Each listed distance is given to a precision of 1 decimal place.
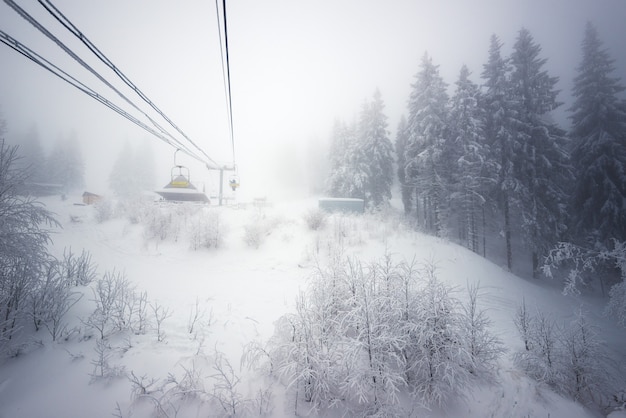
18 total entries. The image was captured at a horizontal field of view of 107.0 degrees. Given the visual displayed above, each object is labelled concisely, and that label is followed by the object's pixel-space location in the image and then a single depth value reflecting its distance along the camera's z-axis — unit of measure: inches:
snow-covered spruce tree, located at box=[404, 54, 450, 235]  700.7
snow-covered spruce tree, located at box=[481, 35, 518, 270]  608.7
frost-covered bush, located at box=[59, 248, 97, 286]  210.7
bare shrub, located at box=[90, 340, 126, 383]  127.6
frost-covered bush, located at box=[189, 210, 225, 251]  375.9
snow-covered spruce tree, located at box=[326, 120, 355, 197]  1040.8
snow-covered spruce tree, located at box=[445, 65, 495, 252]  655.1
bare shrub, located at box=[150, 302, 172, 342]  163.6
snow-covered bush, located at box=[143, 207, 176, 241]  404.1
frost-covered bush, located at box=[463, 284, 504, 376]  154.3
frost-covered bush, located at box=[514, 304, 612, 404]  157.2
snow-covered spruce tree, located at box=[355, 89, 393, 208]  987.9
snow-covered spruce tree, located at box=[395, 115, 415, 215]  1188.5
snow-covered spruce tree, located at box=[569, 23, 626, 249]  550.3
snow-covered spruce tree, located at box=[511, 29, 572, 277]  598.5
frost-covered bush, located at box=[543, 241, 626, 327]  181.3
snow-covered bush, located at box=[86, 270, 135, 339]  160.7
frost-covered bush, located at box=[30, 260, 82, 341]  155.3
